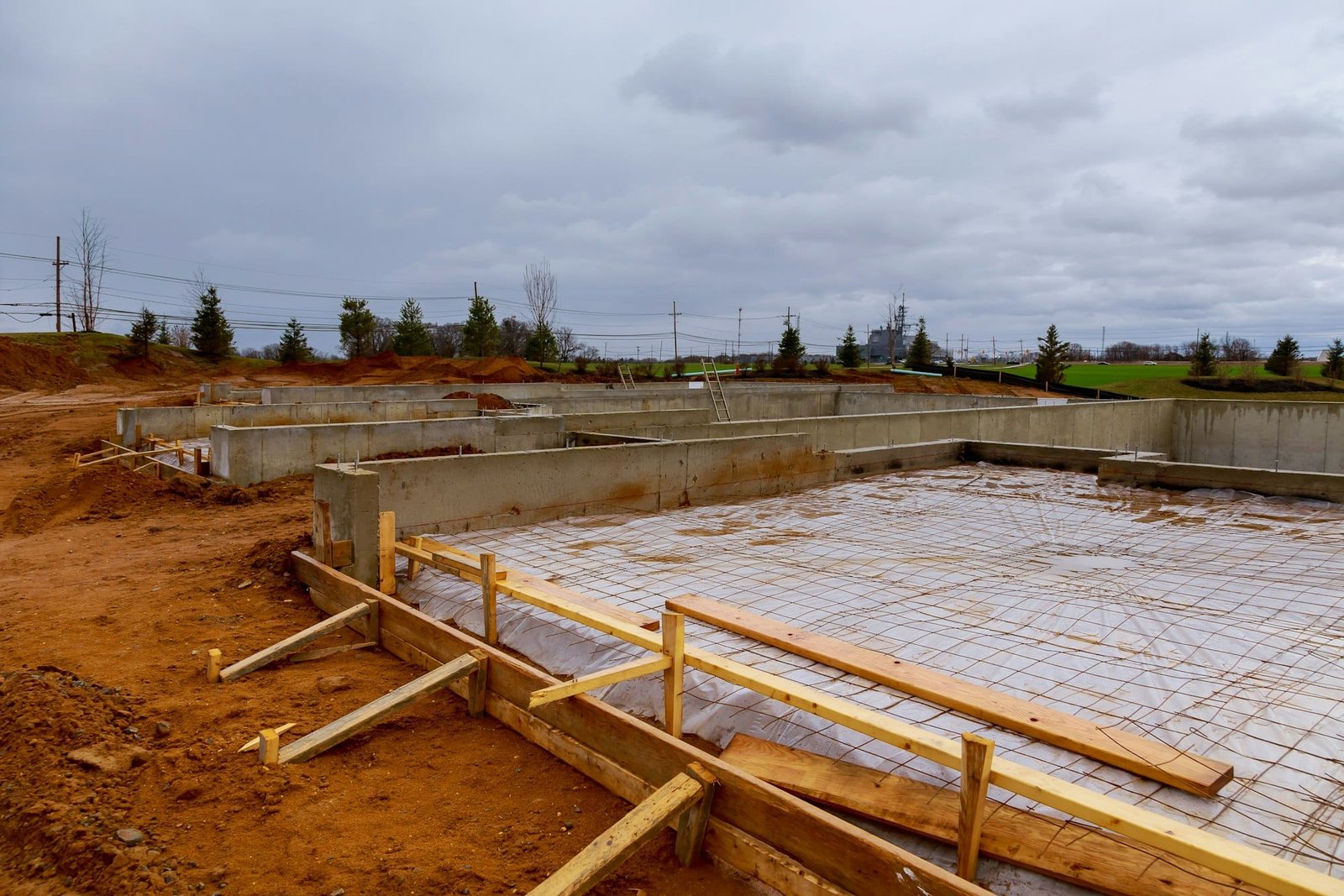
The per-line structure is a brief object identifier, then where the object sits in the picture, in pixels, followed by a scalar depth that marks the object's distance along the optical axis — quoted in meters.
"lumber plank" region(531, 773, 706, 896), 2.69
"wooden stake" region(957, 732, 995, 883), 2.48
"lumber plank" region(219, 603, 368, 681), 4.71
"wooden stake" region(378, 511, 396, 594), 5.70
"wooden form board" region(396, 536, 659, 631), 4.55
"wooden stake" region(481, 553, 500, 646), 4.79
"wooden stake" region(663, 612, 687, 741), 3.53
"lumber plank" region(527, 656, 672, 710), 3.48
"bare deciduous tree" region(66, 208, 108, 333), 36.91
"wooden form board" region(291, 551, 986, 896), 2.54
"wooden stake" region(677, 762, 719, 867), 3.06
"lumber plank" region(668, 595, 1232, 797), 2.94
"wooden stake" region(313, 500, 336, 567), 6.04
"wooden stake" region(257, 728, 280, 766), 3.69
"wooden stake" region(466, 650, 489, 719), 4.26
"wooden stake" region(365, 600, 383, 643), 5.26
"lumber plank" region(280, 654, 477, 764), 3.79
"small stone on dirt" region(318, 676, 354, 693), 4.61
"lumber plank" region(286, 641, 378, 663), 5.02
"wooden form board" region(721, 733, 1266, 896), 2.41
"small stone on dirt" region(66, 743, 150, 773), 3.67
